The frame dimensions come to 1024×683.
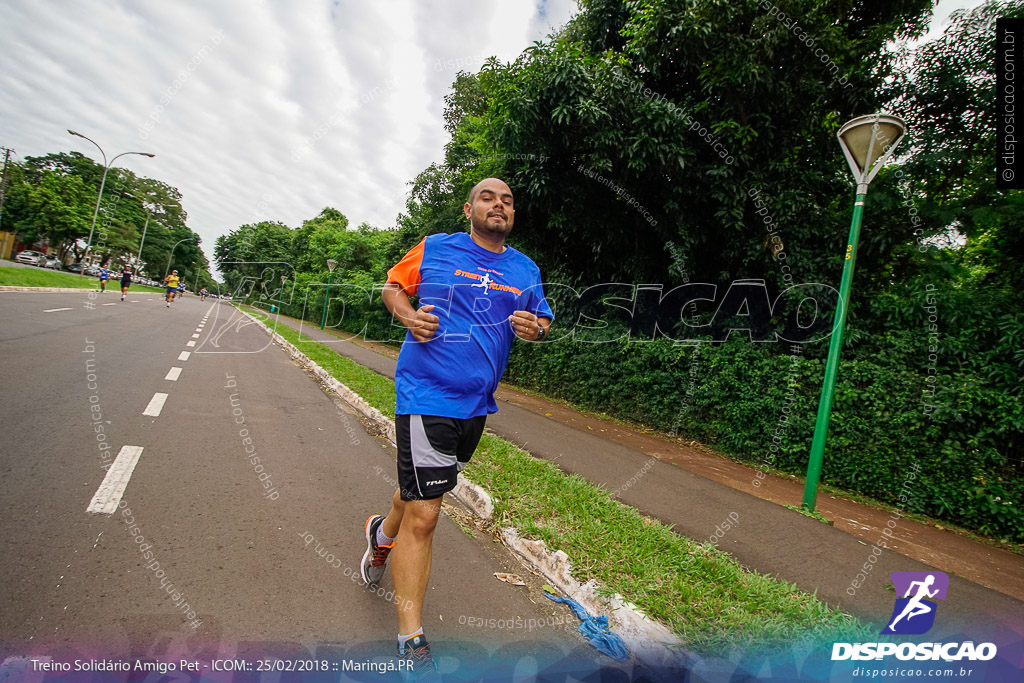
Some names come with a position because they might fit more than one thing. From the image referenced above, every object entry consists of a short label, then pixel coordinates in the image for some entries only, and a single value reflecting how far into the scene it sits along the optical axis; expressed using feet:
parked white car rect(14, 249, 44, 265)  136.36
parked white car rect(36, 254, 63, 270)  143.10
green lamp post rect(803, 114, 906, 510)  15.19
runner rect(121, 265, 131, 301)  74.64
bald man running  6.95
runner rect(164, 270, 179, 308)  85.15
